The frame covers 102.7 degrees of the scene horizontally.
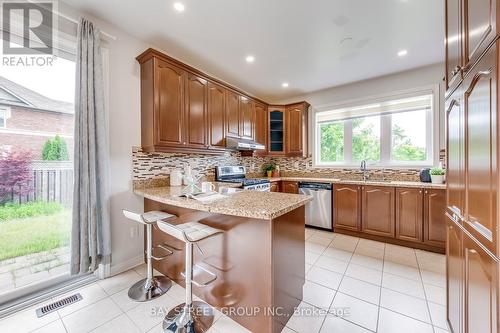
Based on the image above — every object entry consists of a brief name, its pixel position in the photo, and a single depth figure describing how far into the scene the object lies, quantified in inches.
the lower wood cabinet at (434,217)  106.0
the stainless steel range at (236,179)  131.9
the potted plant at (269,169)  183.6
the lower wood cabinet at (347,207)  131.0
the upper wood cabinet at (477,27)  29.8
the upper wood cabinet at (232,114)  130.9
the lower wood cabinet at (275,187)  154.9
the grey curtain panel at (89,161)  74.6
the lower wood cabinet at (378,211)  120.1
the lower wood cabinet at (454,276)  44.2
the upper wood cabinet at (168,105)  91.4
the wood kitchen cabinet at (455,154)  42.4
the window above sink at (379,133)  130.0
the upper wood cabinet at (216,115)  118.0
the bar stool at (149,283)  71.8
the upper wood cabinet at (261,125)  159.9
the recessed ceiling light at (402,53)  106.4
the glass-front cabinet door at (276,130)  173.2
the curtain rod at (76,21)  73.3
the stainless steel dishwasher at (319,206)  141.4
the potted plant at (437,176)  111.9
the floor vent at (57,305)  65.6
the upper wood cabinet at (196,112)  104.9
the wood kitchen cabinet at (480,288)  30.3
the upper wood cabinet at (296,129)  166.2
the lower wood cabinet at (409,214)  111.6
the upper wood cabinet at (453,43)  43.8
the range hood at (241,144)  128.0
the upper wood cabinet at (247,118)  143.7
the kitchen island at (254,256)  54.2
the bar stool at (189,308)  55.0
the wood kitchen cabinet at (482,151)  30.0
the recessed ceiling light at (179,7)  74.5
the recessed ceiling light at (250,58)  112.9
